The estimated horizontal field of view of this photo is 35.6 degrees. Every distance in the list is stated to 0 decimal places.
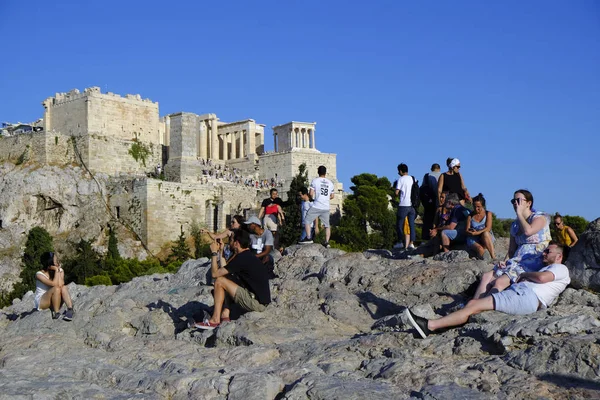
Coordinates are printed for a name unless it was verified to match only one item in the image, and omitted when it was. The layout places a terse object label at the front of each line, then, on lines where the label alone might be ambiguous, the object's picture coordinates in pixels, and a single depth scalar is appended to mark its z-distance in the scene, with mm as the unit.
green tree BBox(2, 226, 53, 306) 42188
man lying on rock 8664
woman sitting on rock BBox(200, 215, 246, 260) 11062
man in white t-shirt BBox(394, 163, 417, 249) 13812
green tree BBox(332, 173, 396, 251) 44844
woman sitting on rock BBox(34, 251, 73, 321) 12219
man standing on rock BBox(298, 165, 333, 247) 14898
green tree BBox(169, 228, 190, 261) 44219
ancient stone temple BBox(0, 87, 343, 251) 47656
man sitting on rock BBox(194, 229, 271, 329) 10273
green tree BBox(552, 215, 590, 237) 46344
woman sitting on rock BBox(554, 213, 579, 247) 12148
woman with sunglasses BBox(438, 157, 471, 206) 13203
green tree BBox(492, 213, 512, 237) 49434
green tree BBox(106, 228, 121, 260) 45000
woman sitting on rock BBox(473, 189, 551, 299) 9305
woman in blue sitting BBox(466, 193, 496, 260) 12055
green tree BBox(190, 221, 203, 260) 44466
